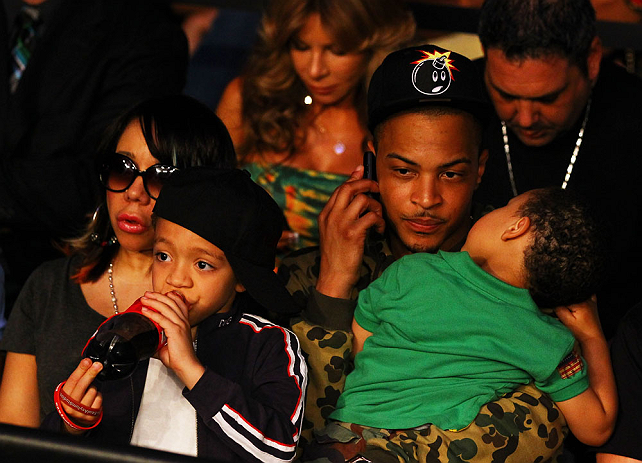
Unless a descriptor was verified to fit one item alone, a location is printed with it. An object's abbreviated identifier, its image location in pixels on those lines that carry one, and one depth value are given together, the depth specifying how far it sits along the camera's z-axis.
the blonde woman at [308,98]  6.66
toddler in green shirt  4.20
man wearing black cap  4.53
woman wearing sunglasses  4.76
